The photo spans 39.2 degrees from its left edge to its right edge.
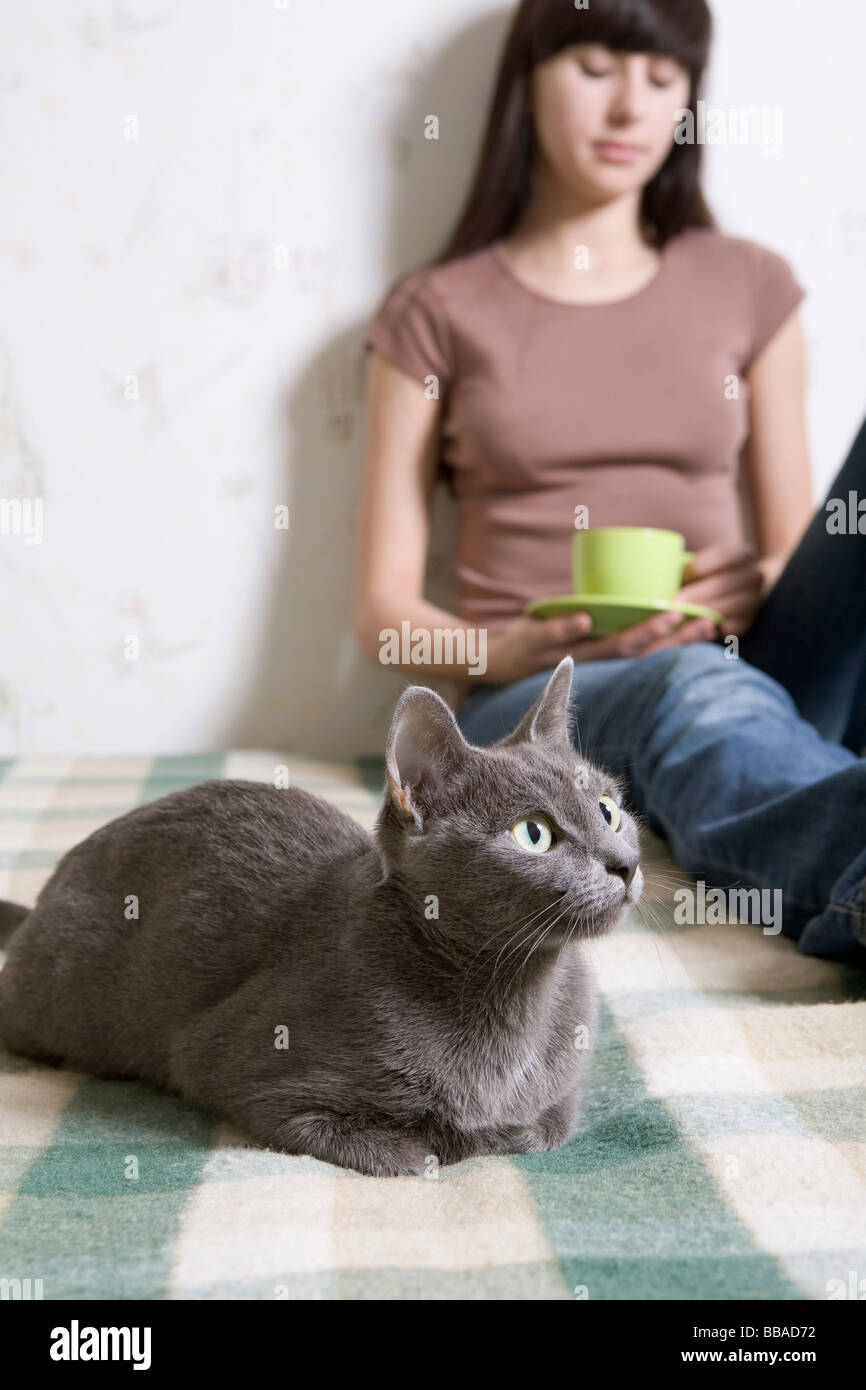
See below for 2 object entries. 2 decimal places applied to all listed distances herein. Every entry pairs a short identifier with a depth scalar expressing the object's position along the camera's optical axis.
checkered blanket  0.65
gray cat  0.80
